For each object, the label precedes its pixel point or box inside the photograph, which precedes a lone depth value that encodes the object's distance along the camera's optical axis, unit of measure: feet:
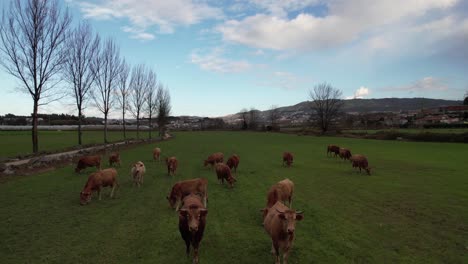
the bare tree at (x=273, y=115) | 578.66
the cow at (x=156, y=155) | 95.83
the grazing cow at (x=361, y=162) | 73.36
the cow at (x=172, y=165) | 67.46
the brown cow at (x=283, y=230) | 23.30
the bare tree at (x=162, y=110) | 254.80
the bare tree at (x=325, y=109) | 313.94
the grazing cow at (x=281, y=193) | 36.32
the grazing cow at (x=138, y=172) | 55.62
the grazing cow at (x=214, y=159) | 78.84
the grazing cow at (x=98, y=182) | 43.08
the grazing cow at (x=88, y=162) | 69.01
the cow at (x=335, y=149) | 108.91
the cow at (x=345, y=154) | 97.86
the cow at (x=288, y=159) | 85.76
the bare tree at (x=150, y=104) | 217.77
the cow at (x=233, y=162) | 73.03
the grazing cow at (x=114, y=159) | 80.01
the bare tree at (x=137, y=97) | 197.88
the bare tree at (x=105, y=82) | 144.05
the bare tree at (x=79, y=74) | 123.82
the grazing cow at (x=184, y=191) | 41.00
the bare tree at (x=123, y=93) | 172.06
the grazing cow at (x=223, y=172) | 55.51
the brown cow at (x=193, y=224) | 24.22
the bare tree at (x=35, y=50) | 86.69
